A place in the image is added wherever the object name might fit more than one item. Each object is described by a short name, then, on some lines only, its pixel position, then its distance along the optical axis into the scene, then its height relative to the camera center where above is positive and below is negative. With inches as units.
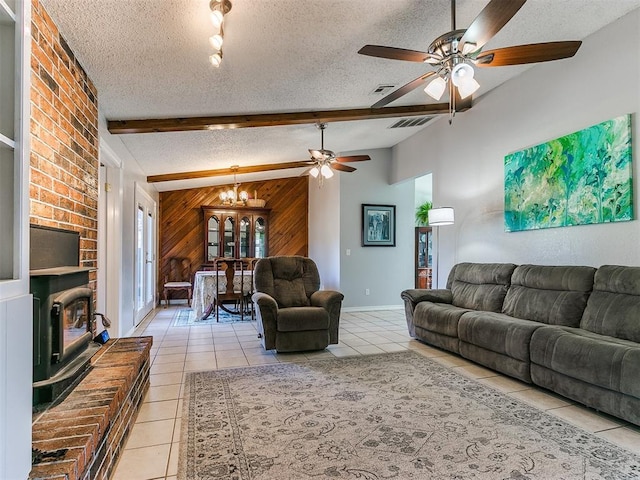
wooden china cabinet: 305.0 +11.0
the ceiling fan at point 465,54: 83.6 +47.9
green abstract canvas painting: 117.9 +23.8
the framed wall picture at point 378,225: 260.8 +13.9
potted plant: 322.3 +25.1
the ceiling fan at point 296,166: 197.5 +48.5
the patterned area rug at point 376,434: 69.2 -43.3
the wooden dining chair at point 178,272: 297.5 -22.6
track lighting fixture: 76.6 +49.5
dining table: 225.0 -26.9
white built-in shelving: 46.6 +13.5
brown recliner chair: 145.9 -26.9
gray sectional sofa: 89.3 -26.6
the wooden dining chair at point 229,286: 225.6 -26.6
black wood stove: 63.9 -14.0
